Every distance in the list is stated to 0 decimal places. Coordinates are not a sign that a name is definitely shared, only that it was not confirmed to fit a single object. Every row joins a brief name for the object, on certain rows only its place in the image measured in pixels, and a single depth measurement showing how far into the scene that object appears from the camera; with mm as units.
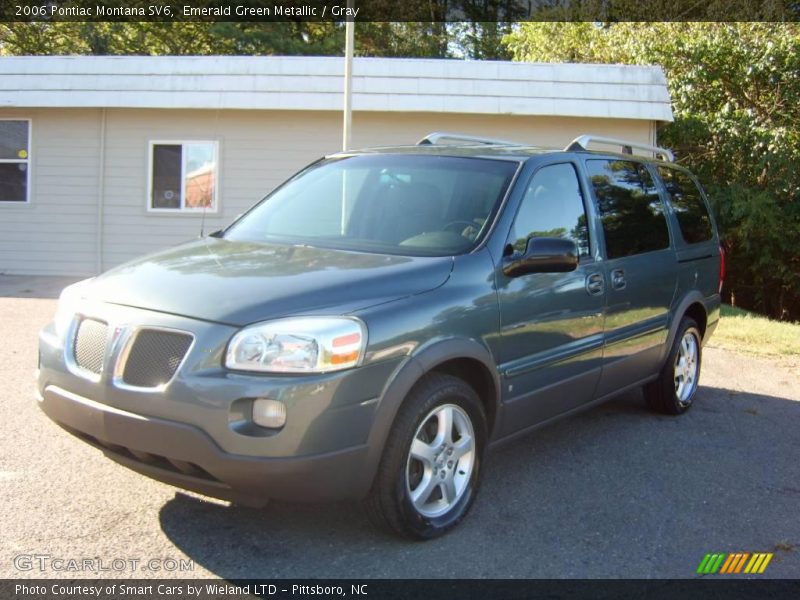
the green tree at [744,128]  14867
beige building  13047
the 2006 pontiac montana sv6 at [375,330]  3318
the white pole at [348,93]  10445
